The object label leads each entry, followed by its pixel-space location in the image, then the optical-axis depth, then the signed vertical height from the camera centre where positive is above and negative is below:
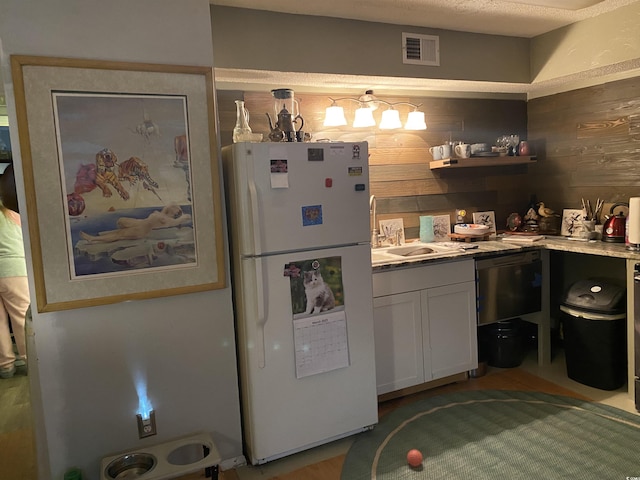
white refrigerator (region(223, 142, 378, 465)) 2.31 -0.45
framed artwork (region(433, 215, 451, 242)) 3.76 -0.30
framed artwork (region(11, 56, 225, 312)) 1.96 +0.12
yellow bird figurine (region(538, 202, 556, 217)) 3.85 -0.23
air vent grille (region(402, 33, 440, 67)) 3.06 +0.90
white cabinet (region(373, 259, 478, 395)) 2.92 -0.83
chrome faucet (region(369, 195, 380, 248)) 3.51 -0.25
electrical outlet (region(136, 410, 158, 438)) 2.24 -1.00
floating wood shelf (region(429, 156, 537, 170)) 3.56 +0.19
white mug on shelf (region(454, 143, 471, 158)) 3.62 +0.28
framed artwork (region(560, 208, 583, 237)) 3.65 -0.31
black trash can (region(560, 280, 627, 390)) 3.00 -0.96
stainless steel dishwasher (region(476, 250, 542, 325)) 3.25 -0.68
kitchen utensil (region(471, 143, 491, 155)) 3.67 +0.29
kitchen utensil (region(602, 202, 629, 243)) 3.24 -0.33
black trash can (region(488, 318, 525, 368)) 3.47 -1.14
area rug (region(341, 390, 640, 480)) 2.30 -1.33
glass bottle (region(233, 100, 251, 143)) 2.52 +0.38
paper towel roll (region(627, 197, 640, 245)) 2.91 -0.26
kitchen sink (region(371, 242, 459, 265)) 3.03 -0.41
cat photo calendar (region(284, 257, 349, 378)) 2.43 -0.60
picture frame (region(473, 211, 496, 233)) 3.93 -0.26
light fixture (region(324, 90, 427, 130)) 3.26 +0.54
